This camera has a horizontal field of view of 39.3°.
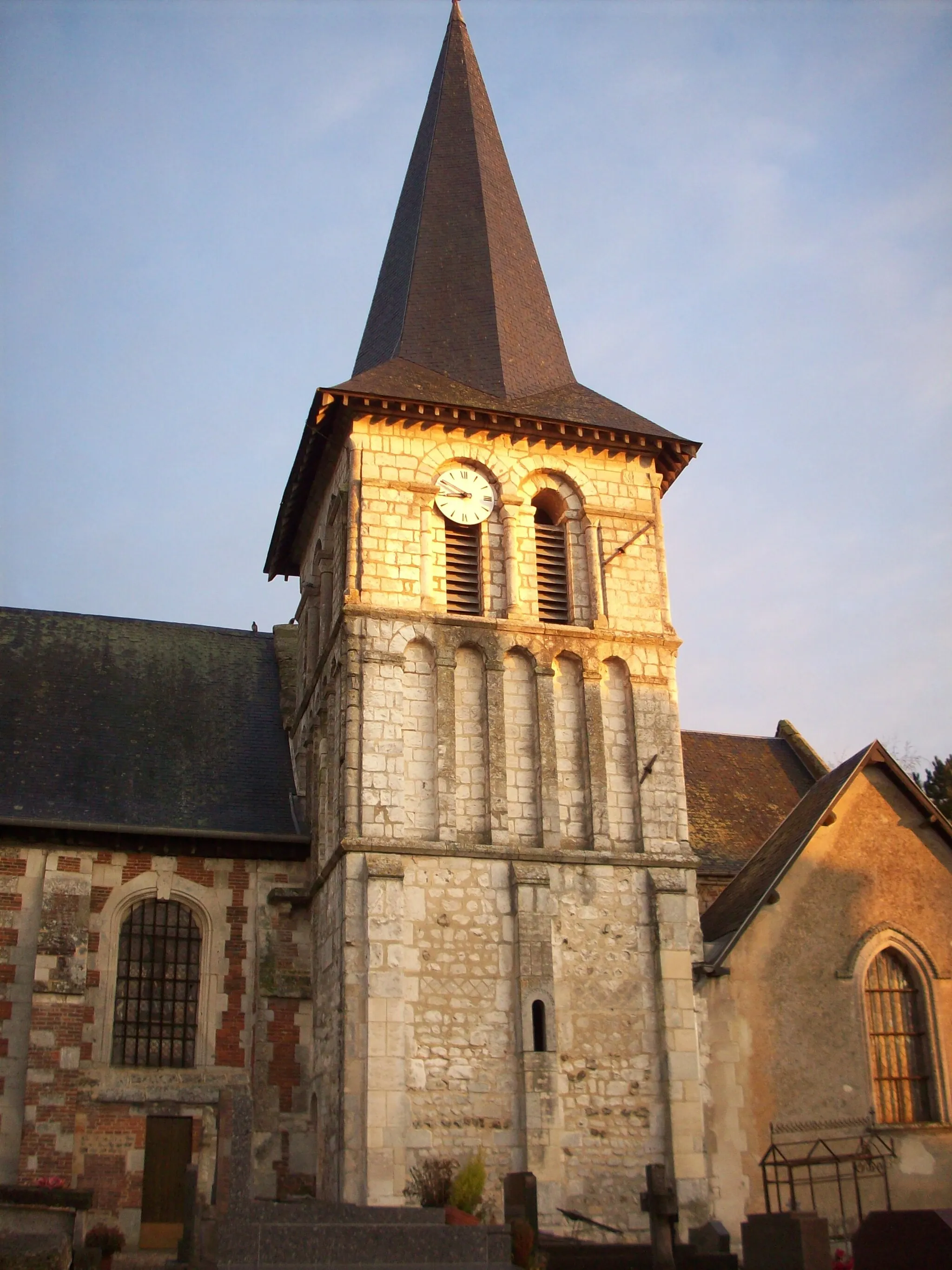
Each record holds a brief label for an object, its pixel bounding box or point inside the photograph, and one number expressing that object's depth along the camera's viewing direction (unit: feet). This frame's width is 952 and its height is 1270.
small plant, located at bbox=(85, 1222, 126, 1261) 55.31
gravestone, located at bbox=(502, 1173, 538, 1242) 46.37
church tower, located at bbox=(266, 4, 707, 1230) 55.93
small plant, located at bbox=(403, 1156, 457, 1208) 53.26
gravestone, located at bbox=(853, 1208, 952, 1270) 37.11
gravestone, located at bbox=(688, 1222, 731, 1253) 51.55
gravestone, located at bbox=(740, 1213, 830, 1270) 41.39
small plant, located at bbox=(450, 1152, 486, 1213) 52.26
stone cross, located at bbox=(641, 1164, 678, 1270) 45.55
